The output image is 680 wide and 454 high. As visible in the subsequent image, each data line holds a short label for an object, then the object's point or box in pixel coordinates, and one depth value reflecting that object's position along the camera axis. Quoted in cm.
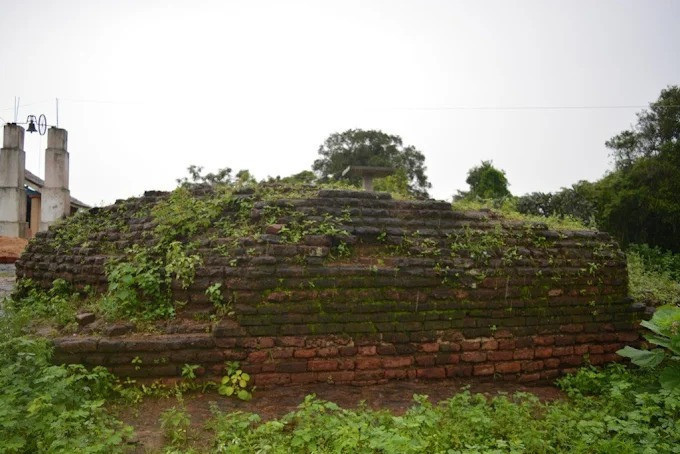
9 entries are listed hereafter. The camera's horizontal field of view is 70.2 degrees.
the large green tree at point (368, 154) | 3638
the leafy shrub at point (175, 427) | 323
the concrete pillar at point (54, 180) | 1561
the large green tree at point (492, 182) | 2612
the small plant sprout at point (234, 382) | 410
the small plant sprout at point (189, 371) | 415
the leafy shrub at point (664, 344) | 385
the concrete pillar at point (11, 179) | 1572
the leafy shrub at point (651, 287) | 652
